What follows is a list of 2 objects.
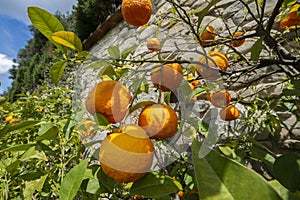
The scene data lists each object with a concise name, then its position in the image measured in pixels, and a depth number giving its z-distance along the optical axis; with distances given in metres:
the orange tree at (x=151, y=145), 0.16
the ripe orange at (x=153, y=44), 0.74
